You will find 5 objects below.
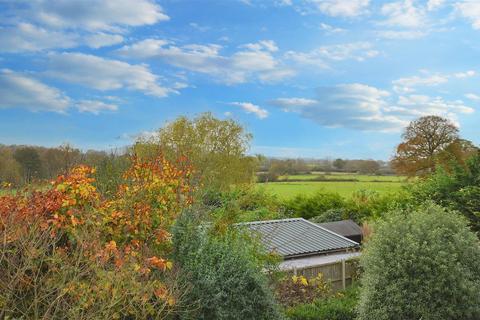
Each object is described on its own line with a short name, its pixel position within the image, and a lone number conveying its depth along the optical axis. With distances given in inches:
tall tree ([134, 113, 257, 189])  1326.3
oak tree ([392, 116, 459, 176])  1638.8
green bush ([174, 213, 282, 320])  319.6
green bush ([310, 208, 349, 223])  1059.9
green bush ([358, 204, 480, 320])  399.9
